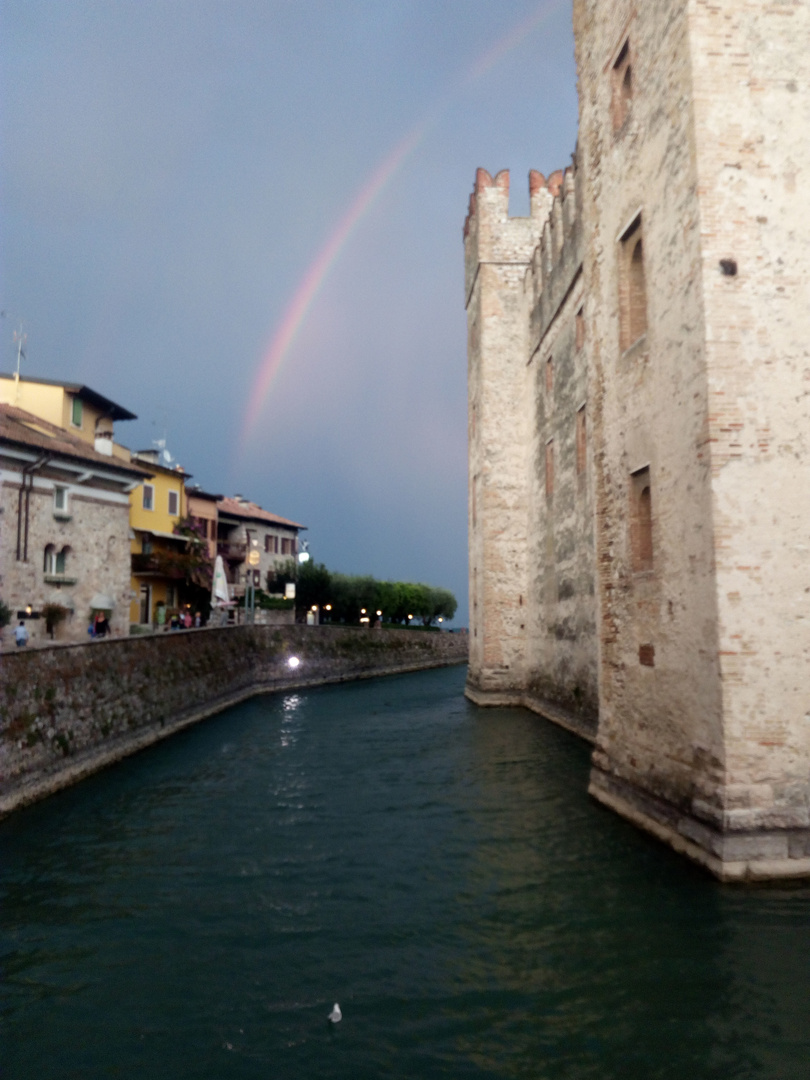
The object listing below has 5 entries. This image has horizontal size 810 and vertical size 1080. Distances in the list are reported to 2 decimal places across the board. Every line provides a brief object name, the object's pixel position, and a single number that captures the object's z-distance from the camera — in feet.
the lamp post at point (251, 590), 92.96
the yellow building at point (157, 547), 104.99
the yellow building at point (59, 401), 90.84
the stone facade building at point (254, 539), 148.97
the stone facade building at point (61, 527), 71.41
